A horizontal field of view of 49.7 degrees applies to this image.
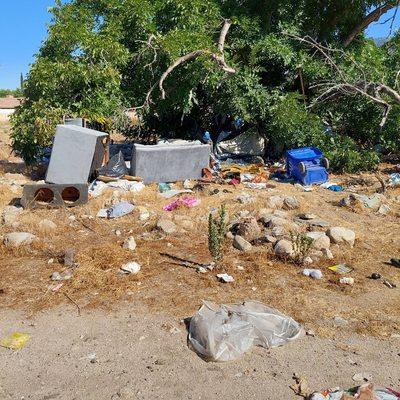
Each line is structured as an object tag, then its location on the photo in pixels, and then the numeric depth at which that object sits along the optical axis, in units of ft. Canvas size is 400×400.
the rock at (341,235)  17.10
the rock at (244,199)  22.04
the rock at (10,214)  18.98
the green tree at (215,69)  28.32
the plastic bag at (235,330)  10.02
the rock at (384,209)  21.09
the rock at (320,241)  16.35
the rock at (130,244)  16.41
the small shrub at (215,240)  14.58
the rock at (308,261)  15.15
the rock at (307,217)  20.00
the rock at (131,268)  14.41
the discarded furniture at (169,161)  26.13
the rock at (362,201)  21.84
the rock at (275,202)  21.35
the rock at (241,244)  16.26
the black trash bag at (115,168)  25.73
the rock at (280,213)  19.99
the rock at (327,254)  15.79
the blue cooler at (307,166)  26.94
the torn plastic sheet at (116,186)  23.25
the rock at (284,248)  15.53
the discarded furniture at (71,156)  23.21
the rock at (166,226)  18.28
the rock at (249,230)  17.51
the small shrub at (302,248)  15.07
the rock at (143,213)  20.13
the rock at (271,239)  16.75
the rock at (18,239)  16.60
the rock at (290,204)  21.45
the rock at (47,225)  18.20
